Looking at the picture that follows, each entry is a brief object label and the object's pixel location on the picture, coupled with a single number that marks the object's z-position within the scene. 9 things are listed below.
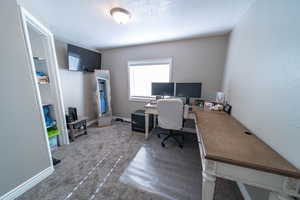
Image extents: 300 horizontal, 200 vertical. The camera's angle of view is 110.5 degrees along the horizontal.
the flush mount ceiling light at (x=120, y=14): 1.49
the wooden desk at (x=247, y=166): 0.65
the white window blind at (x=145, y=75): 2.95
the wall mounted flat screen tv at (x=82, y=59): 2.61
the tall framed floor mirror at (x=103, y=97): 3.11
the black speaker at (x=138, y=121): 2.71
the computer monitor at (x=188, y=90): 2.44
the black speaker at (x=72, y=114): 2.40
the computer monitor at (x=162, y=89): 2.66
